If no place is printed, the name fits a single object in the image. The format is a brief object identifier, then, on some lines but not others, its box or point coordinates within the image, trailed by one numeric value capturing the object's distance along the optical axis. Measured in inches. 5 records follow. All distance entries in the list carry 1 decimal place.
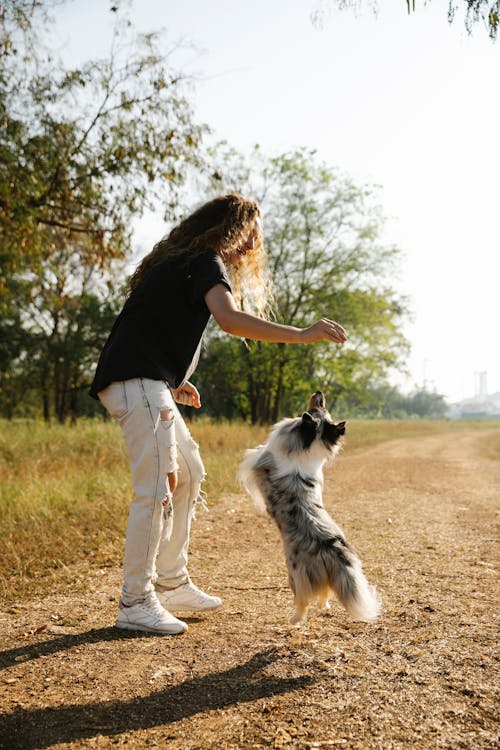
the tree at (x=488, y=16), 218.1
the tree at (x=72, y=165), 381.4
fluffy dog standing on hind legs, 148.2
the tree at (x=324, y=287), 1107.3
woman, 157.2
